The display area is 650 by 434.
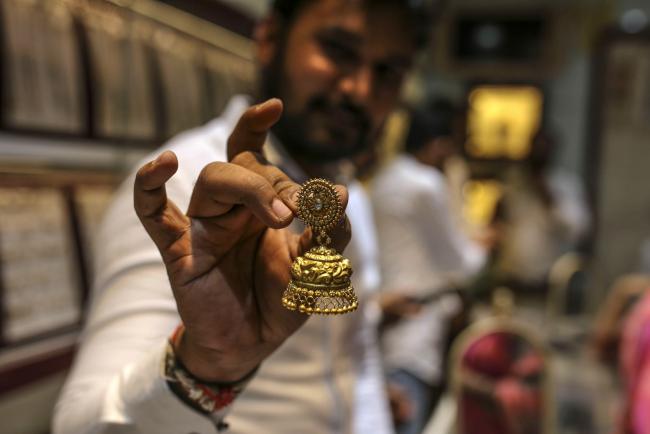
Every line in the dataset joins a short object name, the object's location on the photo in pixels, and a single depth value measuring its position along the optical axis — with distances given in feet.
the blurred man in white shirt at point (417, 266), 6.50
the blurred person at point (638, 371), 3.77
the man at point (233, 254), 1.22
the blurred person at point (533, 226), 11.54
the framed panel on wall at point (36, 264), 3.12
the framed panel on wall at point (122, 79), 3.53
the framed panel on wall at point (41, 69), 3.11
